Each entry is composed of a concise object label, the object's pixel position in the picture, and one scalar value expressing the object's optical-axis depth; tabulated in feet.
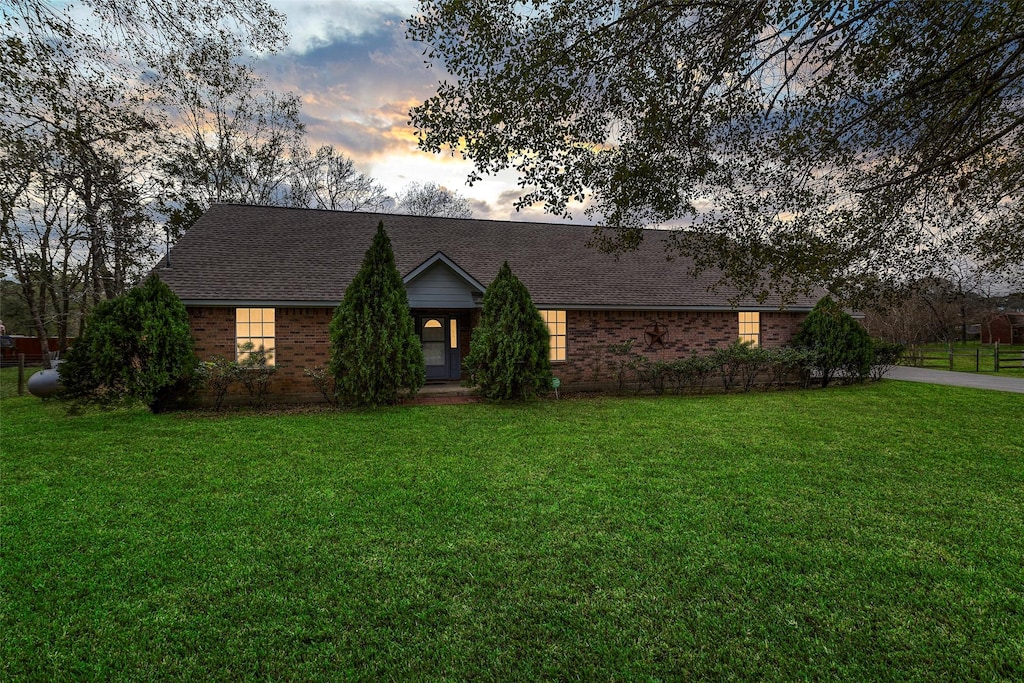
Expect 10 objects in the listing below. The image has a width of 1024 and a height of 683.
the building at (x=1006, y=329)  141.28
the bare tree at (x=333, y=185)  88.02
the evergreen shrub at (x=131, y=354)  32.68
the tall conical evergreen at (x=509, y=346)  37.50
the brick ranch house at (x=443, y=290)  40.73
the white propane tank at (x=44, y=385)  42.19
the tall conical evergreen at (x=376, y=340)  35.12
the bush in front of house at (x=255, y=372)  36.45
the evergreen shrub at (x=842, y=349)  47.96
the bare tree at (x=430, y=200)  99.09
